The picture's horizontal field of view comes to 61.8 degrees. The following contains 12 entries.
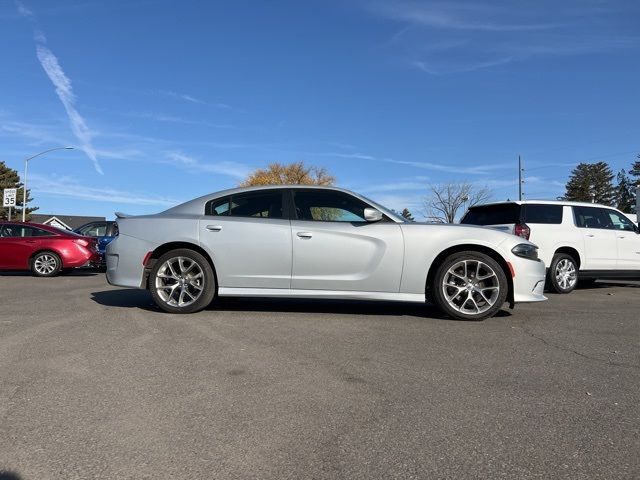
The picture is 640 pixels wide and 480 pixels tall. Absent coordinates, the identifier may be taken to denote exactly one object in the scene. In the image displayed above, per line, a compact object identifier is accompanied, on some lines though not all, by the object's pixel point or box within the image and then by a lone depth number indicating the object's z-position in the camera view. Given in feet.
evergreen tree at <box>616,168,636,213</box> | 255.50
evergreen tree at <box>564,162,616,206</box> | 250.16
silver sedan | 20.27
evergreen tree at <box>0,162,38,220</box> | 210.59
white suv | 31.81
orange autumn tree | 217.77
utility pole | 159.06
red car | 42.83
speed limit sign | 96.43
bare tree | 167.12
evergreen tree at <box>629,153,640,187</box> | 242.37
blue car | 55.57
